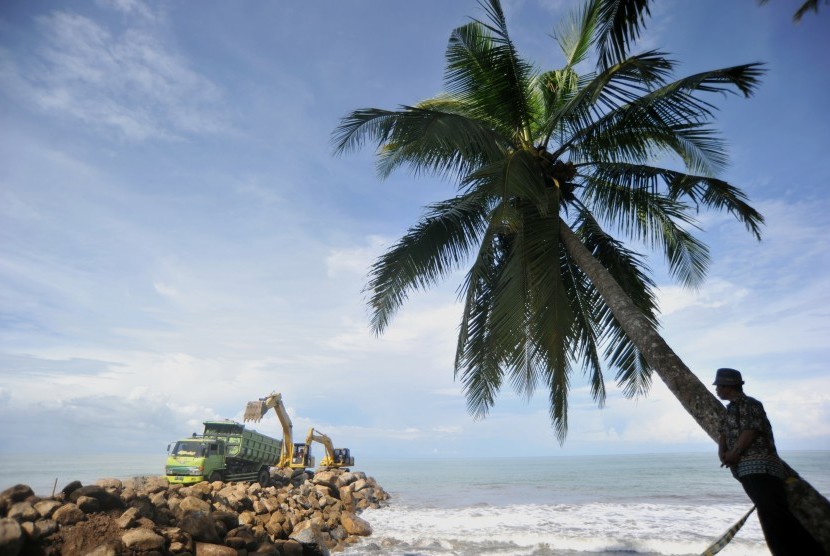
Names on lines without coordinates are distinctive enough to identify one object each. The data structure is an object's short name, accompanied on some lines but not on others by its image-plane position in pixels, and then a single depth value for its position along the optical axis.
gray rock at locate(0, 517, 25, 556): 6.26
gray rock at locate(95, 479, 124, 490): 12.51
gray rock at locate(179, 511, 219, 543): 8.72
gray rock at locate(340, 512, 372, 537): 15.20
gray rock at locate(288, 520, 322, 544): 11.61
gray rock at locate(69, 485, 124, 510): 8.60
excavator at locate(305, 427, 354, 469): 27.02
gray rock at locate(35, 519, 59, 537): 7.10
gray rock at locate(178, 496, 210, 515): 10.66
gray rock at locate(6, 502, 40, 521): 7.36
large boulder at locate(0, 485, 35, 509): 8.04
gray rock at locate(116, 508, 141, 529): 7.93
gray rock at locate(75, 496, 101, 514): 8.13
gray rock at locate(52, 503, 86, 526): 7.61
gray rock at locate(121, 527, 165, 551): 7.32
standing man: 3.22
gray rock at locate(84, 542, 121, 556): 6.88
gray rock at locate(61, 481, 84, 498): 8.84
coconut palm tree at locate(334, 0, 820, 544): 6.09
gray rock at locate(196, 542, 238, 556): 8.17
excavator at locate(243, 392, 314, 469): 21.50
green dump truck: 17.98
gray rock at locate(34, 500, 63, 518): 7.71
